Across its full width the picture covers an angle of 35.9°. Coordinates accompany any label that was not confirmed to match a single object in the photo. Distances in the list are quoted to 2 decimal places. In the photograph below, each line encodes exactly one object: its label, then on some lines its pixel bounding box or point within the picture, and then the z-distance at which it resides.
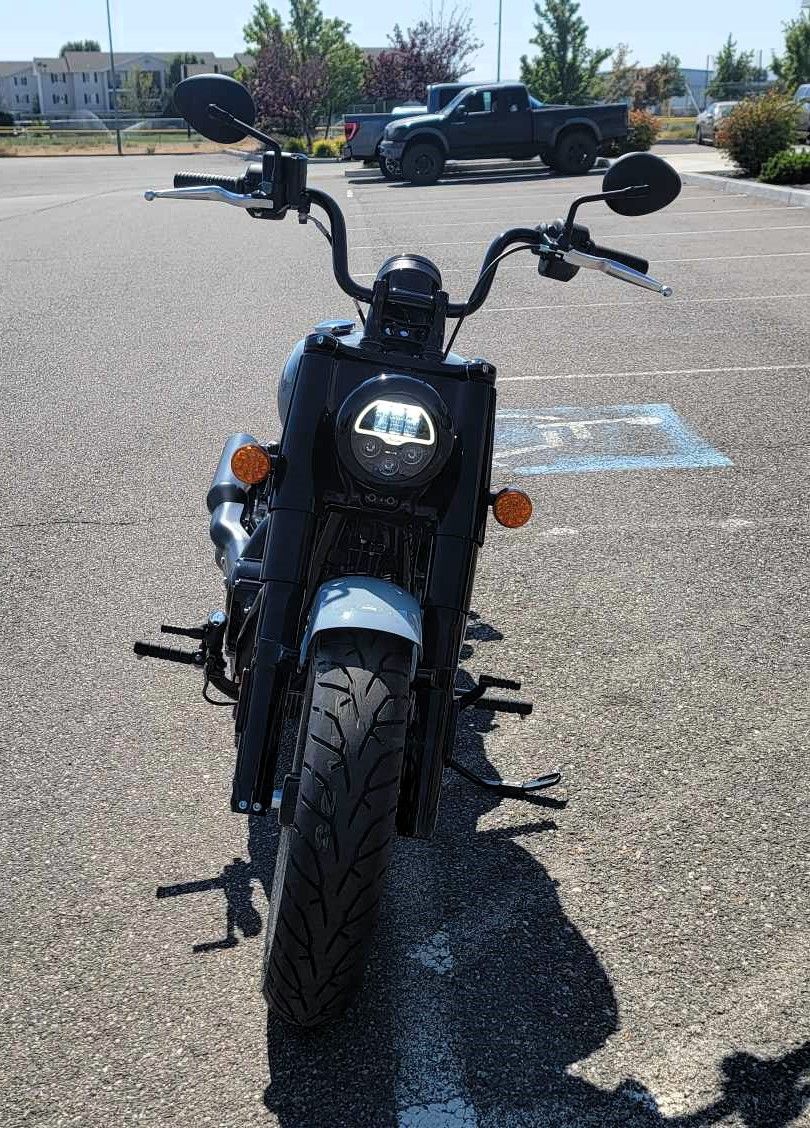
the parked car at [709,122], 40.59
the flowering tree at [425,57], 63.44
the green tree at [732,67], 69.38
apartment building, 134.75
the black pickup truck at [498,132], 28.88
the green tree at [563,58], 51.66
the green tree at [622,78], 60.99
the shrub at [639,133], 33.53
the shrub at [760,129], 24.94
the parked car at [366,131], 33.19
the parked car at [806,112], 35.91
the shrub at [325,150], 47.19
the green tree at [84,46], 156.50
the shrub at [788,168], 23.31
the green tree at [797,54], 53.09
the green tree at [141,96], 97.32
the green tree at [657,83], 62.84
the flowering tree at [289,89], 56.78
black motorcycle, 2.50
